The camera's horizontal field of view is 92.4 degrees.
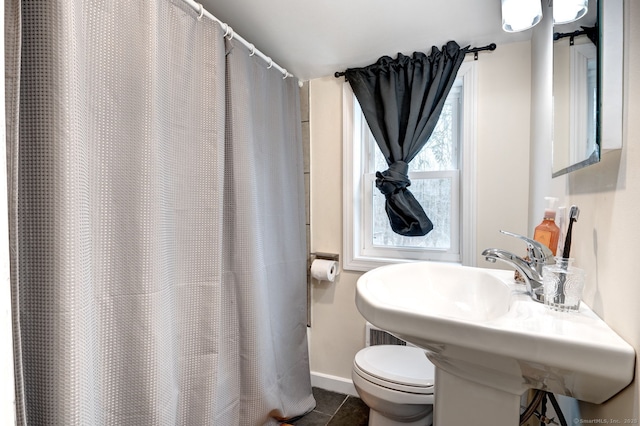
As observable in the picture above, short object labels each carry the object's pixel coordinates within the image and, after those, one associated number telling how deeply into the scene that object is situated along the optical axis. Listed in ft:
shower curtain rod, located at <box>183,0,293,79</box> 3.79
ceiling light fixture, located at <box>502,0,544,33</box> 3.70
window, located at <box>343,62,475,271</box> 5.43
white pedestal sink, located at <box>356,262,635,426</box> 1.76
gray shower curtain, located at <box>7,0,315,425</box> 2.38
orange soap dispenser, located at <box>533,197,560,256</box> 3.01
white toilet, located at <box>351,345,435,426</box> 4.10
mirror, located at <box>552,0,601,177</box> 2.25
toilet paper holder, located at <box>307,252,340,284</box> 6.37
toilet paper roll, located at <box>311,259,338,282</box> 6.09
